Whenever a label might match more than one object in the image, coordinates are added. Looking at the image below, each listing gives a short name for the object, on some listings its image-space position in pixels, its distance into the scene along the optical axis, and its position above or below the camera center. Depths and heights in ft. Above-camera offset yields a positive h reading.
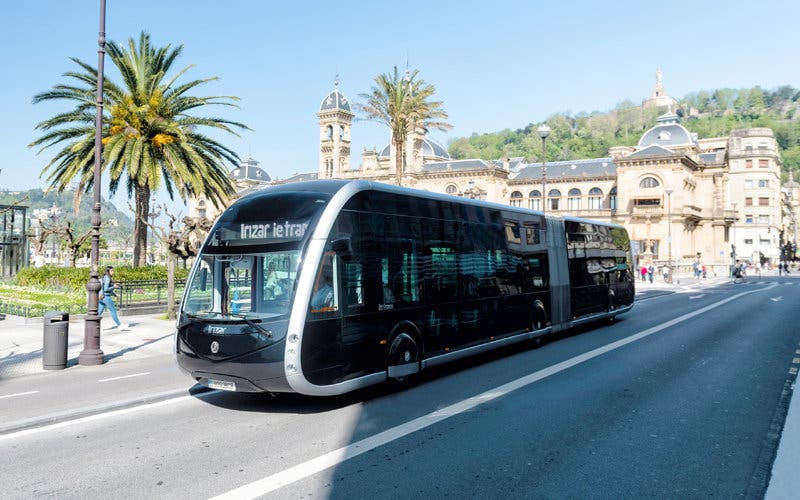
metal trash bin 39.03 -4.22
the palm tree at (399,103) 103.81 +28.46
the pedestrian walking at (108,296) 59.06 -2.11
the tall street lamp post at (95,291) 40.93 -1.12
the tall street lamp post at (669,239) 210.05 +9.88
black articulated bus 25.88 -0.85
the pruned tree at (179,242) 63.16 +3.18
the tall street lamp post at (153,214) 156.28 +15.19
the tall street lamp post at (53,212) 177.82 +18.52
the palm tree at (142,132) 78.89 +18.60
